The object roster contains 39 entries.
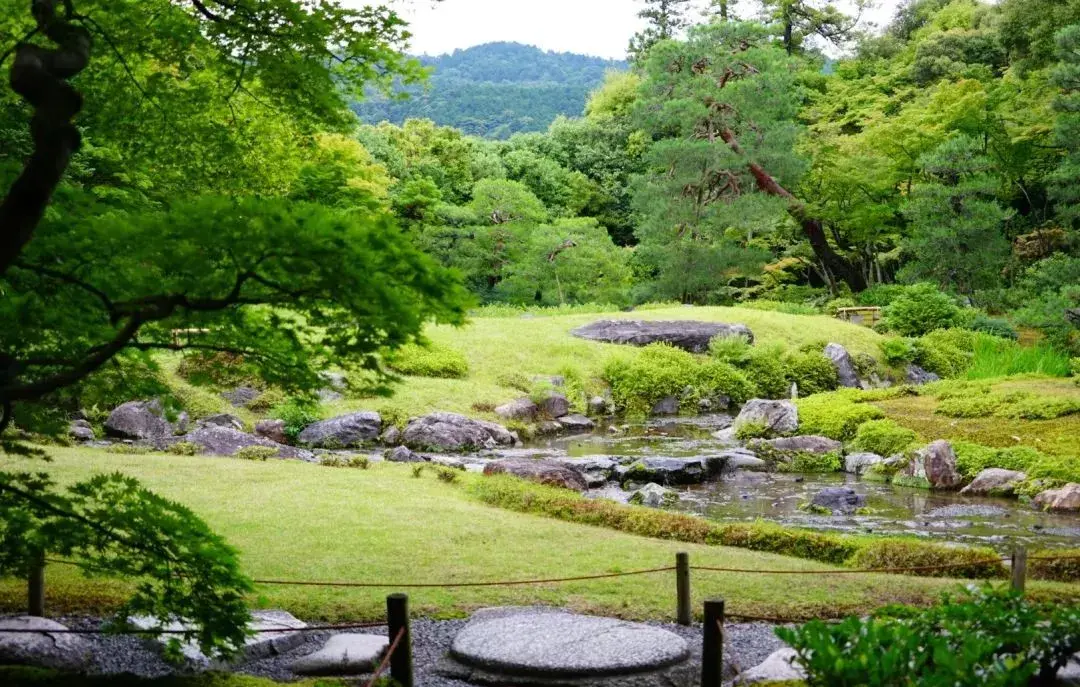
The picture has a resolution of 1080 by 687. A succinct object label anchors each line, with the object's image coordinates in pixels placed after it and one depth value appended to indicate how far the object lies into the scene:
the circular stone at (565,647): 5.46
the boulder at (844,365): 21.94
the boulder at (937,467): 12.98
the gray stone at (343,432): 15.98
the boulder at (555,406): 18.83
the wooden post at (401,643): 4.76
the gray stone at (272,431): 15.94
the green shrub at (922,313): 24.67
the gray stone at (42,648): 5.52
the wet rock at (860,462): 14.20
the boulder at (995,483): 12.29
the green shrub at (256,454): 13.65
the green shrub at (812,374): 21.64
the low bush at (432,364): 19.84
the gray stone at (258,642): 5.68
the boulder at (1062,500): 11.28
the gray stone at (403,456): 14.77
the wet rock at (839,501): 11.85
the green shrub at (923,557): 8.11
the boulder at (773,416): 16.61
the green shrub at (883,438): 14.54
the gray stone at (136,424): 15.11
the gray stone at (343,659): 5.64
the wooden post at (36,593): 6.32
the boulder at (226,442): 14.28
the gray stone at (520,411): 18.02
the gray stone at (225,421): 15.71
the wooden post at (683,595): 6.44
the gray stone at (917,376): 22.31
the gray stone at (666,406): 20.23
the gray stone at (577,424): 18.36
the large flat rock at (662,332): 22.69
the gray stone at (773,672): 5.18
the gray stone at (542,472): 12.45
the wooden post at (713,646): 4.56
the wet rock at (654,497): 12.22
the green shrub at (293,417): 16.06
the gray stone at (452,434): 15.92
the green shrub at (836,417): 15.97
